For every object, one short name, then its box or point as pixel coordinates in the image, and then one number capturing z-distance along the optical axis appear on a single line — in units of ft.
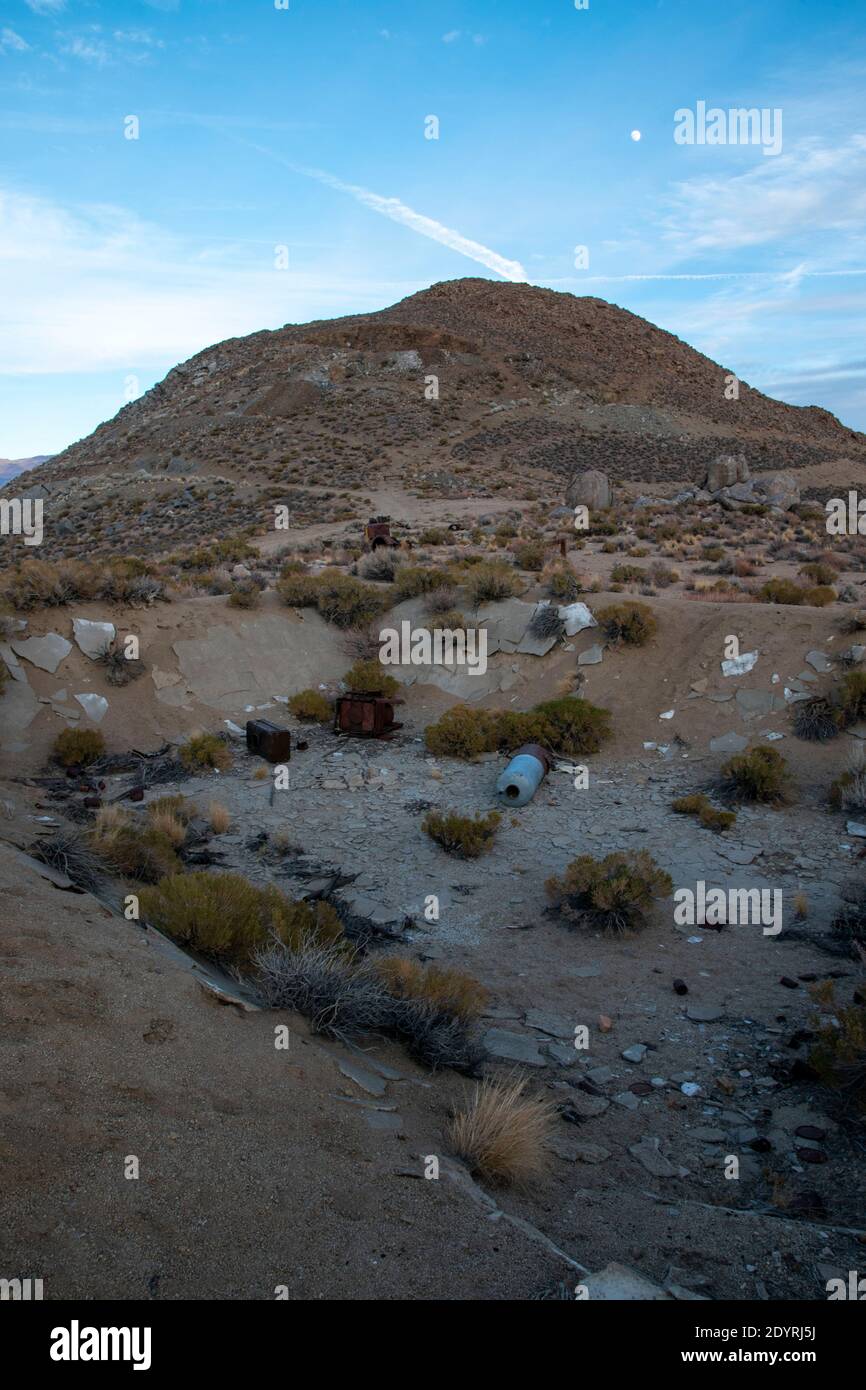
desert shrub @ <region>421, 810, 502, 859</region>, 30.81
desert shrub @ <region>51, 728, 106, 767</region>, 39.34
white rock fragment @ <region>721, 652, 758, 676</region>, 41.27
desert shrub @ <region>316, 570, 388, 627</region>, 52.70
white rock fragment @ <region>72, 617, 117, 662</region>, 45.11
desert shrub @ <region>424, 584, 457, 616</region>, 51.31
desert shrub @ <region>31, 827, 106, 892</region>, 22.86
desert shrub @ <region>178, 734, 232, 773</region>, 39.78
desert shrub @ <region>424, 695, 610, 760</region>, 39.96
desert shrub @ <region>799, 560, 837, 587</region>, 53.62
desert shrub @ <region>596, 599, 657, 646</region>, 45.06
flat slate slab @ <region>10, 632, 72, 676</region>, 43.57
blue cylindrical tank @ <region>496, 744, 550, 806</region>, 34.94
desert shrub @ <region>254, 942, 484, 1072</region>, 17.26
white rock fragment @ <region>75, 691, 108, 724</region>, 42.73
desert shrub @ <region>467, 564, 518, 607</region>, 50.85
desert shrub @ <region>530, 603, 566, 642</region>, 47.34
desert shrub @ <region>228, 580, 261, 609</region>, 51.31
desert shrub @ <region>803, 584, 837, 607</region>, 47.78
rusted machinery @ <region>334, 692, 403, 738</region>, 43.34
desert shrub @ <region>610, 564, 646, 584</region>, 56.85
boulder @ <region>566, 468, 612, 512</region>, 104.58
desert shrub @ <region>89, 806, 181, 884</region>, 25.46
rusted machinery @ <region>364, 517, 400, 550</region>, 67.97
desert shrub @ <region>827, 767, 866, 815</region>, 31.71
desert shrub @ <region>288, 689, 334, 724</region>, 45.83
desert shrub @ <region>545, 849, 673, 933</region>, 25.44
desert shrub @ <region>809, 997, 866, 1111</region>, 16.12
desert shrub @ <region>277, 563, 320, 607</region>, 53.06
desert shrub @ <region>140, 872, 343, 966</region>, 19.71
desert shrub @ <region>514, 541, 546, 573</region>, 60.23
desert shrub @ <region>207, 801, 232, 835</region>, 32.99
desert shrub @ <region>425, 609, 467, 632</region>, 49.55
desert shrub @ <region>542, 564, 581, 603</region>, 49.70
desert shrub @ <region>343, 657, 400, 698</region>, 46.91
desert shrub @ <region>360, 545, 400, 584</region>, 58.23
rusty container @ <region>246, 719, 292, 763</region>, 40.40
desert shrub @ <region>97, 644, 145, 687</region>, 44.65
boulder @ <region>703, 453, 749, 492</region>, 113.09
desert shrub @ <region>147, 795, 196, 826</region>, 32.92
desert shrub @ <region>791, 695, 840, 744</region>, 36.40
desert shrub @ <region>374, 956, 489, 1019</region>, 19.27
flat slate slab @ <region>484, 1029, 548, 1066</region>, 19.03
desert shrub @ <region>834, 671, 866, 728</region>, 36.29
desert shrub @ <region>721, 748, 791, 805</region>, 33.19
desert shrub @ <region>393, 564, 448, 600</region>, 53.31
